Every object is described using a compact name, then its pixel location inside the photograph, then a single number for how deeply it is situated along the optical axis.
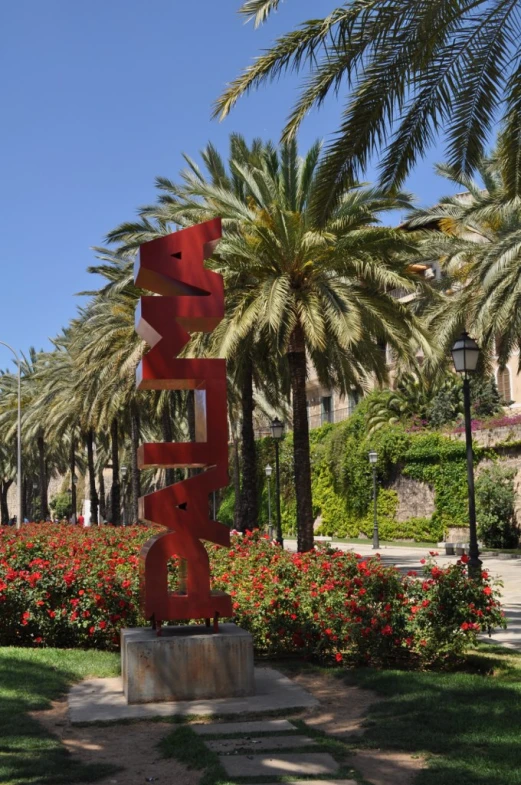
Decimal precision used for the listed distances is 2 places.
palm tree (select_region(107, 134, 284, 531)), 17.94
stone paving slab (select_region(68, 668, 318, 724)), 7.16
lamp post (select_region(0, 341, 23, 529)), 34.78
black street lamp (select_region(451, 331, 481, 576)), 13.09
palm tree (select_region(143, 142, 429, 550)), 16.25
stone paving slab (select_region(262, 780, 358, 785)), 5.11
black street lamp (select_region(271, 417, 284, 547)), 24.38
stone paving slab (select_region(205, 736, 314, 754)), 5.95
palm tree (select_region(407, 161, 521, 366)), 18.67
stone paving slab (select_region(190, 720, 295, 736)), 6.50
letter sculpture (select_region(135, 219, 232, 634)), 8.16
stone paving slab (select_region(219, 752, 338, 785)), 5.35
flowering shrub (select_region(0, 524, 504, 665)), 8.85
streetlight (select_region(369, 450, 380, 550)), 32.31
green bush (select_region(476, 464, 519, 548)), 28.86
